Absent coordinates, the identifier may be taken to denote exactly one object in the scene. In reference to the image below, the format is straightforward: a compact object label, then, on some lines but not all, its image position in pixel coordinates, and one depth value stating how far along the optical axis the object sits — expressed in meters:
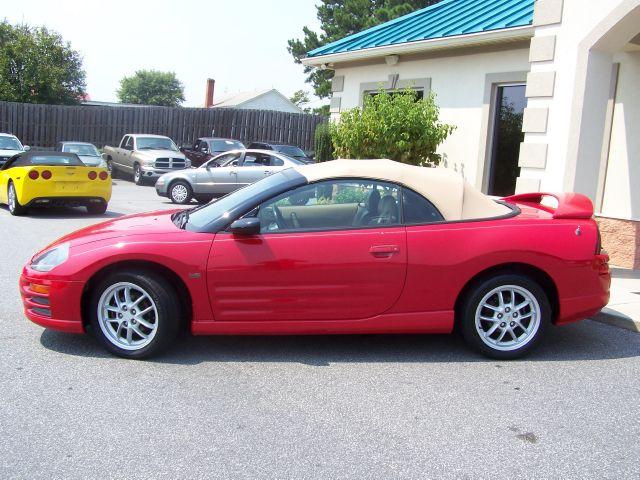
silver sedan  17.45
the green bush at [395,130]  11.70
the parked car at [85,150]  20.83
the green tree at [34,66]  39.06
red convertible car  4.97
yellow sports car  12.91
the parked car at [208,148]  24.74
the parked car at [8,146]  20.11
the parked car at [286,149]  22.27
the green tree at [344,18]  36.11
